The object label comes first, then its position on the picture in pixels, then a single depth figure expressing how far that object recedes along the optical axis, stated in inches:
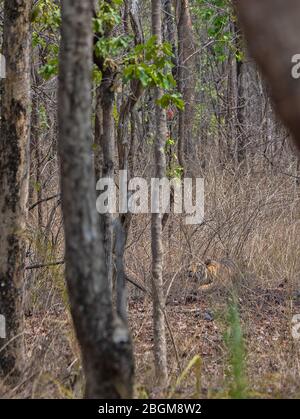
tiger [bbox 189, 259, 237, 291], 713.6
